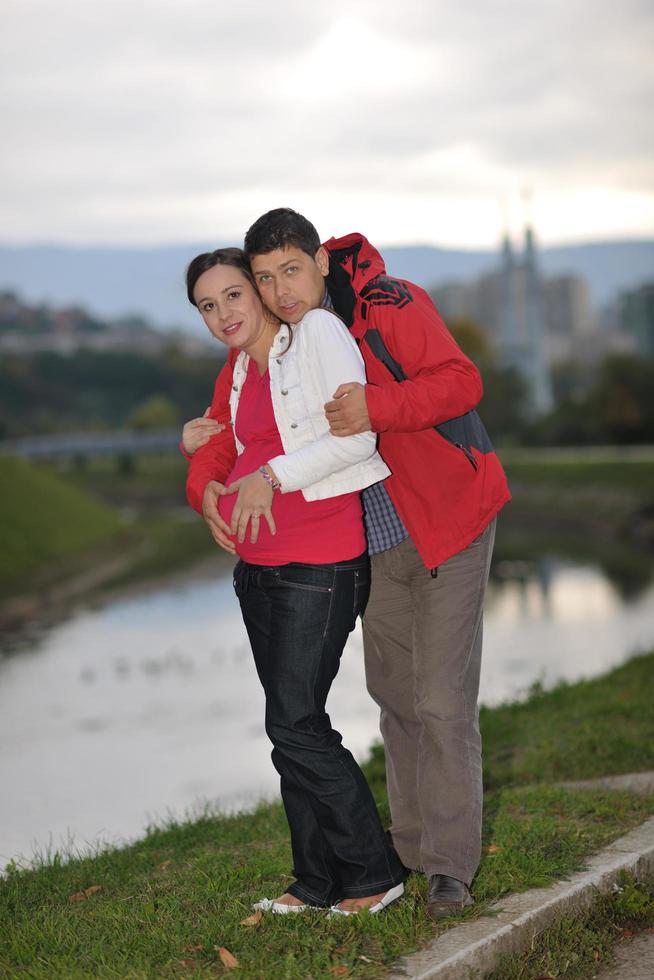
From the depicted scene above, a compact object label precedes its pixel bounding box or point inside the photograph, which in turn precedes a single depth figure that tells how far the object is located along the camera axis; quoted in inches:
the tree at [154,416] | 4318.4
